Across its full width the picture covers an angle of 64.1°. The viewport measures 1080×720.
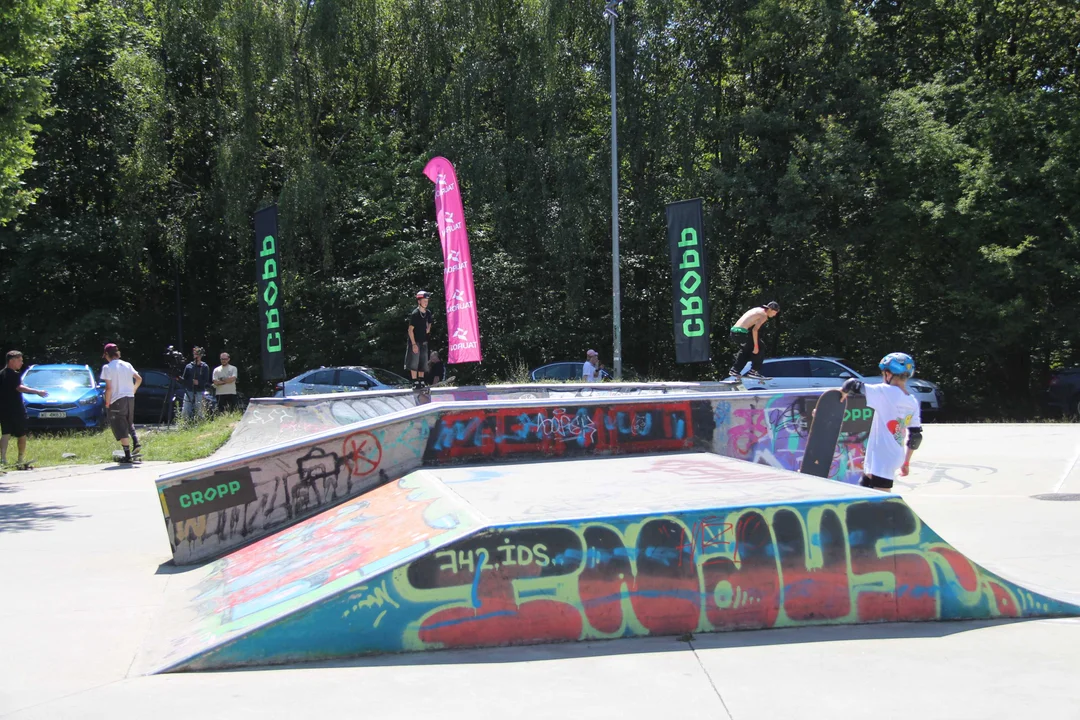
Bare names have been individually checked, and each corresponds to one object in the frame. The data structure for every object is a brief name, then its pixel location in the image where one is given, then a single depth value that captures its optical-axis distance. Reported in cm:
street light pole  2198
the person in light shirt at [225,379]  1872
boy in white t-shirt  621
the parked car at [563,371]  2147
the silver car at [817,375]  2061
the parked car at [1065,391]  2047
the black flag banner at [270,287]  1609
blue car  1828
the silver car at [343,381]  1986
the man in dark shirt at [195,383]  1888
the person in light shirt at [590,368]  1956
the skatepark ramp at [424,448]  735
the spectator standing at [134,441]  1337
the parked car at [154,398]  2169
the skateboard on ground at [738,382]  1238
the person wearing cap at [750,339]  1202
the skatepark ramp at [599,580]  479
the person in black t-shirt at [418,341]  1283
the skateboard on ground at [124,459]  1331
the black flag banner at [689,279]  1595
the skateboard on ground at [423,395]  1262
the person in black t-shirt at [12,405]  1255
